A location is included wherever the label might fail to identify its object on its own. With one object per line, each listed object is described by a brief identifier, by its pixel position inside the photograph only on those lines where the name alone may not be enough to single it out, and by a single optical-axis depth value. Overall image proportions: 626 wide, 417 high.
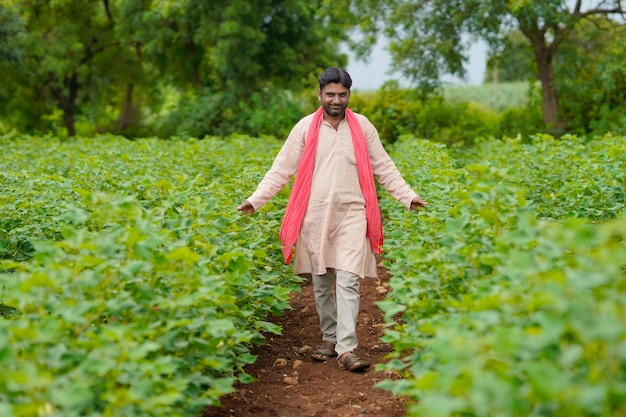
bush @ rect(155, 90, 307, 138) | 23.17
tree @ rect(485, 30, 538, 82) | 20.05
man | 5.81
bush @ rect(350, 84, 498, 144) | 21.27
